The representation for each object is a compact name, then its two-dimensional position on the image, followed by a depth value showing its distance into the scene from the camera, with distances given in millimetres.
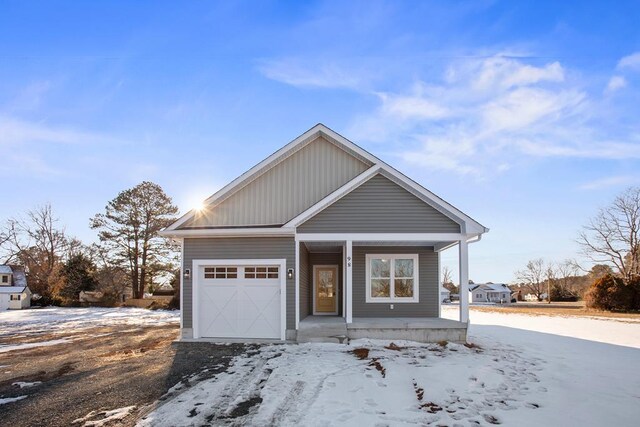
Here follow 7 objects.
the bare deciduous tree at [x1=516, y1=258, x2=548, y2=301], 72938
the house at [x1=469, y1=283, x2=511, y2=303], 72769
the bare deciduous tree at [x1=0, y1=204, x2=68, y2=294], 38469
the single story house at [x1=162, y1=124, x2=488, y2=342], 11336
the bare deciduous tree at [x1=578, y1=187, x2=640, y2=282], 35156
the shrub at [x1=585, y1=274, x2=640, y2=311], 26188
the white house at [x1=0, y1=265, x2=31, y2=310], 29953
